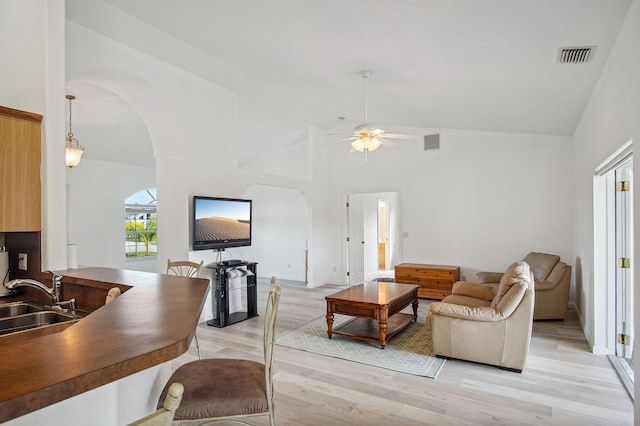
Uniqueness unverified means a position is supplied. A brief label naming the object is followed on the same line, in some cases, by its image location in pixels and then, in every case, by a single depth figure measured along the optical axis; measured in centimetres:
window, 810
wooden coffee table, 409
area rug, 356
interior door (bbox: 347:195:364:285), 808
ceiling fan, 451
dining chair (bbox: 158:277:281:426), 160
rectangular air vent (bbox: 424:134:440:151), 693
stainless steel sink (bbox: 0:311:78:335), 202
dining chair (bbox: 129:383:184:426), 81
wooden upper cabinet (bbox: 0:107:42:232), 203
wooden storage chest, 635
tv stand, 495
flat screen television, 491
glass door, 358
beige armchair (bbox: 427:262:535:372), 335
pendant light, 449
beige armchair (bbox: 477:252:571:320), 498
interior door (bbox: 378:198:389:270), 1104
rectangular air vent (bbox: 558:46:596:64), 288
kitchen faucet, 213
